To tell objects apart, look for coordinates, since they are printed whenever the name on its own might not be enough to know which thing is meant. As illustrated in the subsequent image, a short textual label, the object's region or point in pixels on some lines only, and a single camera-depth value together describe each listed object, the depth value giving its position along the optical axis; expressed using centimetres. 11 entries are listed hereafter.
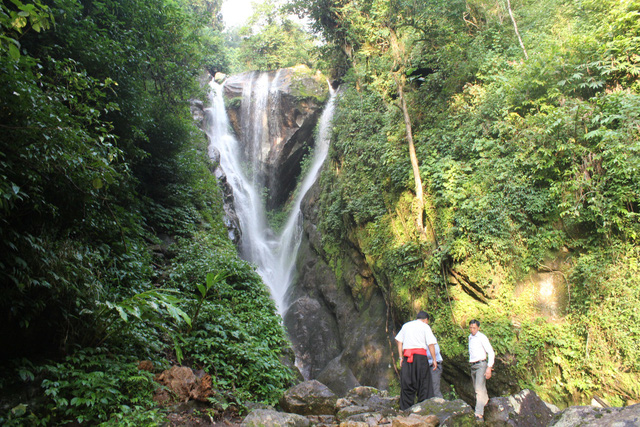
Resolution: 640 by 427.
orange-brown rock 389
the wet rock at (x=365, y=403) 488
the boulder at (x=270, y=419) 351
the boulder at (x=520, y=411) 367
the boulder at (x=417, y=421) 387
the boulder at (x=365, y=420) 420
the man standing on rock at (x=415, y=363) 530
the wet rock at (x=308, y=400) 473
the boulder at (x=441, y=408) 423
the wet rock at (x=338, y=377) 952
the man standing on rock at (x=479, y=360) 472
